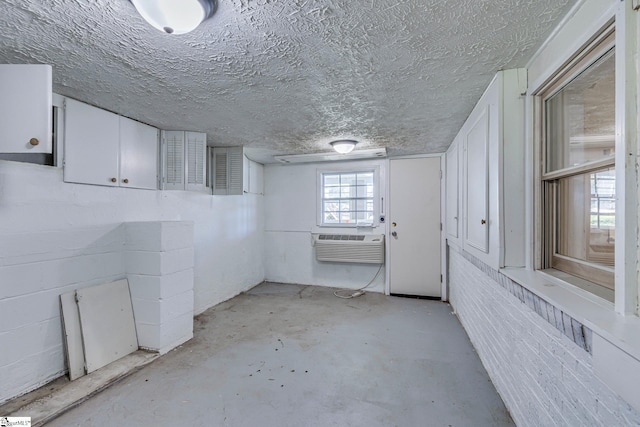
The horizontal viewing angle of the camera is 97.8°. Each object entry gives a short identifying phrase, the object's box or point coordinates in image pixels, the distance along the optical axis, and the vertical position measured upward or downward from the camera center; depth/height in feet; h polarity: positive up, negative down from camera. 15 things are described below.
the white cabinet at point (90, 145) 6.98 +1.83
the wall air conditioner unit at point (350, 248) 14.16 -1.74
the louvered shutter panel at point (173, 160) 9.77 +1.89
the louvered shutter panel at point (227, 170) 12.08 +1.90
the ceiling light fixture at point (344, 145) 11.07 +2.77
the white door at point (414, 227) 13.46 -0.61
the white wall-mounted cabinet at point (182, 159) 9.78 +1.96
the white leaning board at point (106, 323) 7.20 -3.00
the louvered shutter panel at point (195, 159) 9.96 +1.96
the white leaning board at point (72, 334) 6.83 -3.02
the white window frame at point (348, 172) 14.53 +1.17
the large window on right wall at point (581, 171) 3.69 +0.66
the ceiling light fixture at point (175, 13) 3.50 +2.60
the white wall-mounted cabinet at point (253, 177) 14.44 +2.05
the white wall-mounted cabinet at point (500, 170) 5.56 +0.95
